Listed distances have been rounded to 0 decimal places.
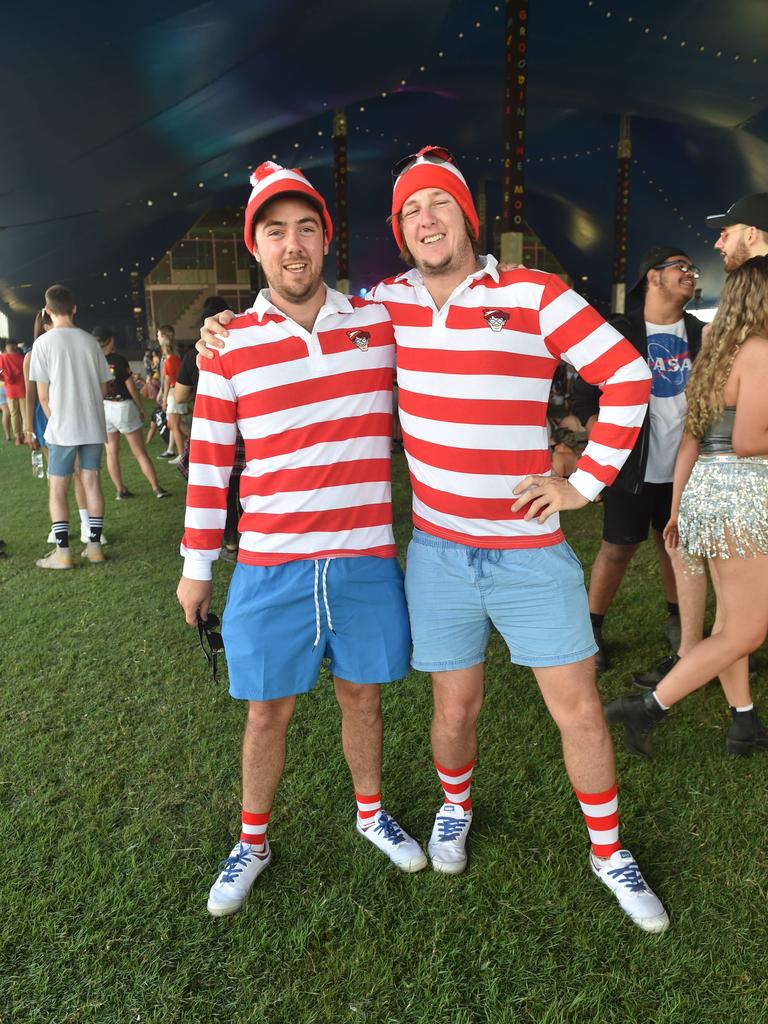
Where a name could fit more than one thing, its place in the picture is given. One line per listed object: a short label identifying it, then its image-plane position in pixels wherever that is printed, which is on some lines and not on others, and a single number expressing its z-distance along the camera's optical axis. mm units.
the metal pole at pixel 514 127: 9875
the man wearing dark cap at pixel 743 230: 2711
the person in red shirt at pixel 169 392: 7277
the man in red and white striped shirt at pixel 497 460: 1916
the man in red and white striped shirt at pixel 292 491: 1993
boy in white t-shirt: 5270
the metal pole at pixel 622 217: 17141
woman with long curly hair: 2492
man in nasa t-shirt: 3250
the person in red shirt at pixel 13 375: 10914
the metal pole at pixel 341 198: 17016
